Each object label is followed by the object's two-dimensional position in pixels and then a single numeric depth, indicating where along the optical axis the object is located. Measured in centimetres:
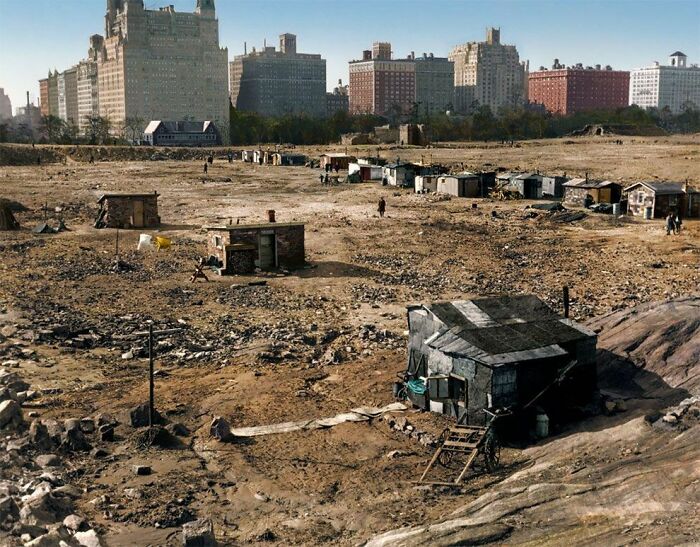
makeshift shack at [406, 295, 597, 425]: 1538
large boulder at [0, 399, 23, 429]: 1520
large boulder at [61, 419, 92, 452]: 1465
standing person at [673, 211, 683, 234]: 3841
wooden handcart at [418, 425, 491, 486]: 1377
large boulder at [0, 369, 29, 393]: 1736
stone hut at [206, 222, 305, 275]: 3003
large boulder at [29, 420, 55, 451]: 1449
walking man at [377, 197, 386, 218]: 4575
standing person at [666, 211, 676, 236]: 3819
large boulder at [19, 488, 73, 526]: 1123
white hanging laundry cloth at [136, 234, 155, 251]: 3534
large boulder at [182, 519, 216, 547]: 1134
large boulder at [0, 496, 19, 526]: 1104
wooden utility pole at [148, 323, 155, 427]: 1566
